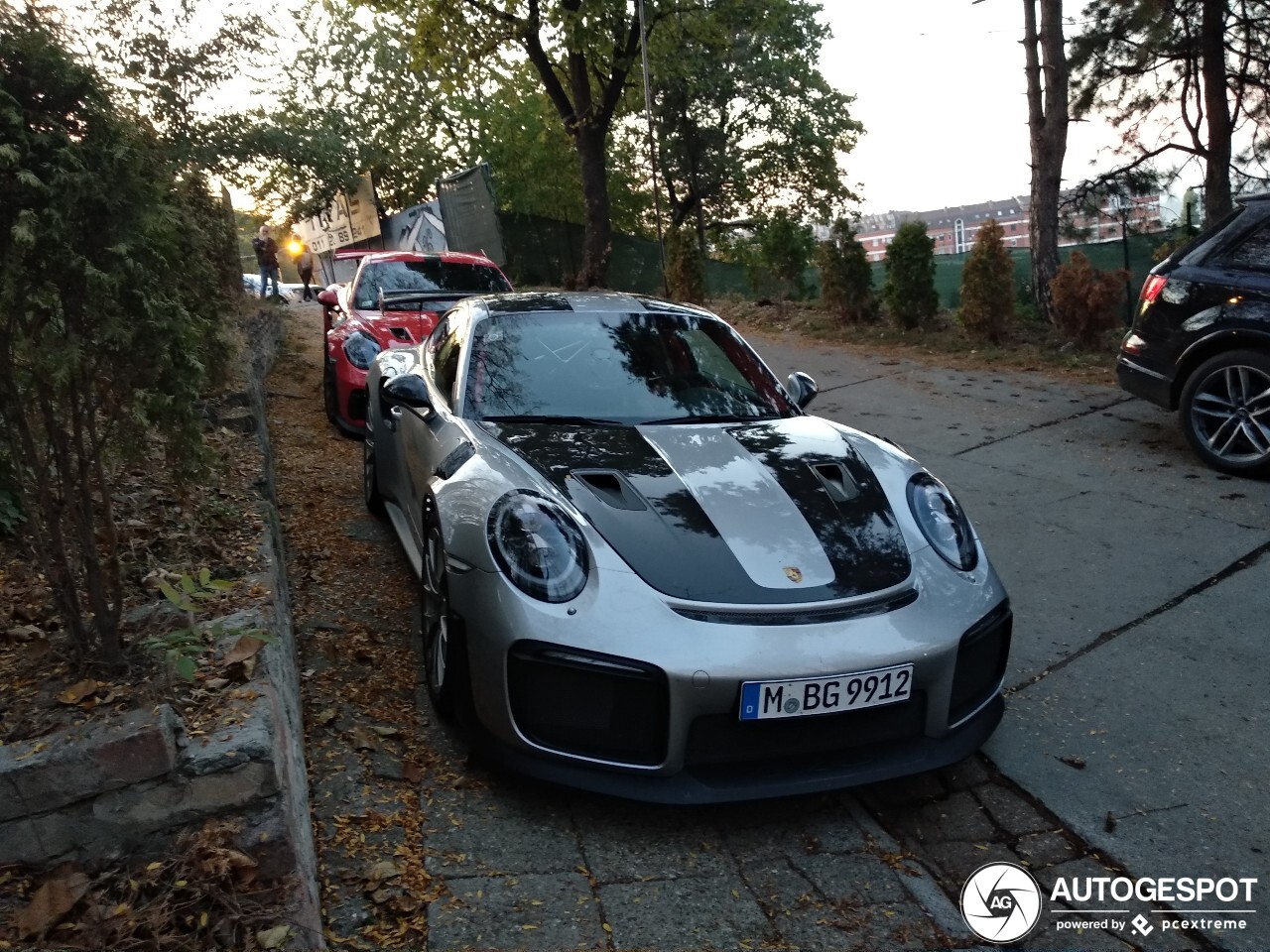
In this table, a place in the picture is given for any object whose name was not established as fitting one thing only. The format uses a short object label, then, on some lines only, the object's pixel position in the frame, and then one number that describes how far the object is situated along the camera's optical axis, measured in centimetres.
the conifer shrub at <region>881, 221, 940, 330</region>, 1246
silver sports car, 291
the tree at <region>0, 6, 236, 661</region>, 249
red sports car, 823
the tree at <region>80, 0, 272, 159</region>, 939
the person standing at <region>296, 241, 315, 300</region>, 2774
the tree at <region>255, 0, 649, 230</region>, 3262
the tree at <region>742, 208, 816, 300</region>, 1708
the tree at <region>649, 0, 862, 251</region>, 3139
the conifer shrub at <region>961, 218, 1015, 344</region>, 1153
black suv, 657
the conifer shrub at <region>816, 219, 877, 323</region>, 1355
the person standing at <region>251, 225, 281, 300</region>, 2077
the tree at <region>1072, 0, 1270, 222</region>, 1188
